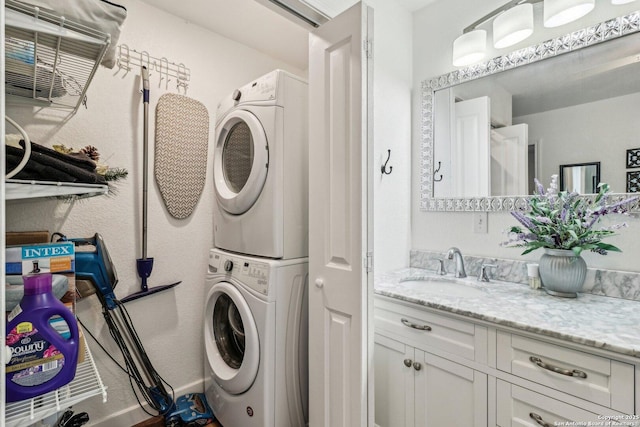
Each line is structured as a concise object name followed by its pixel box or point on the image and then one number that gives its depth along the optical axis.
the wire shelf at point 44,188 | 0.65
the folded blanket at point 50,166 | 0.74
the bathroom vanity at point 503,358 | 0.97
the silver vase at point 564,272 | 1.38
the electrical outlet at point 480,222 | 1.85
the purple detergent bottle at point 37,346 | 0.67
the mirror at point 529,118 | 1.45
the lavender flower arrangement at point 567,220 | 1.34
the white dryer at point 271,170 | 1.51
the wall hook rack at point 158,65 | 1.75
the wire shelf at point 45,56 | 0.69
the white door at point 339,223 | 1.20
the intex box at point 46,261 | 0.84
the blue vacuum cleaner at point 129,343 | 1.42
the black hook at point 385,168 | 1.97
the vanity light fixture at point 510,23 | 1.46
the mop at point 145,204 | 1.76
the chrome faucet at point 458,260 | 1.82
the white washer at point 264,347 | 1.45
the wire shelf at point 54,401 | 0.63
